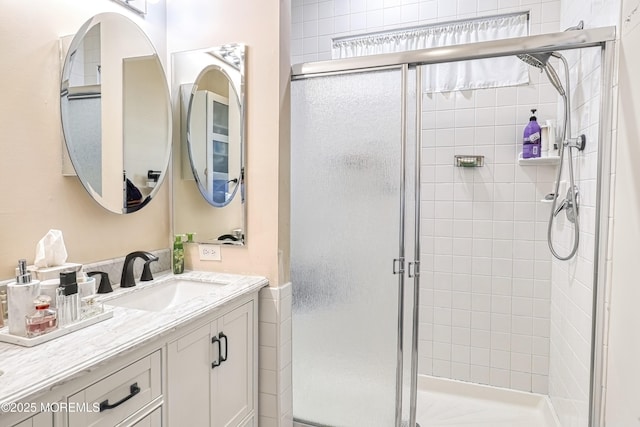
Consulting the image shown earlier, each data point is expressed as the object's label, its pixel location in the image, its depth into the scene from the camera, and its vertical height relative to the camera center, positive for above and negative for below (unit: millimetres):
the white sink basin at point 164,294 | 1611 -436
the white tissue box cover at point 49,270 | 1258 -246
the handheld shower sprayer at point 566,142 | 1908 +292
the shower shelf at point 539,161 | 2312 +237
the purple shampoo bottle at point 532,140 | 2381 +365
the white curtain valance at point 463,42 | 2520 +1085
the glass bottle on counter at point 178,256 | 1941 -297
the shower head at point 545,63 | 1820 +675
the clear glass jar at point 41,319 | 1070 -346
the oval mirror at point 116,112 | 1527 +363
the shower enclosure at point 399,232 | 1804 -182
